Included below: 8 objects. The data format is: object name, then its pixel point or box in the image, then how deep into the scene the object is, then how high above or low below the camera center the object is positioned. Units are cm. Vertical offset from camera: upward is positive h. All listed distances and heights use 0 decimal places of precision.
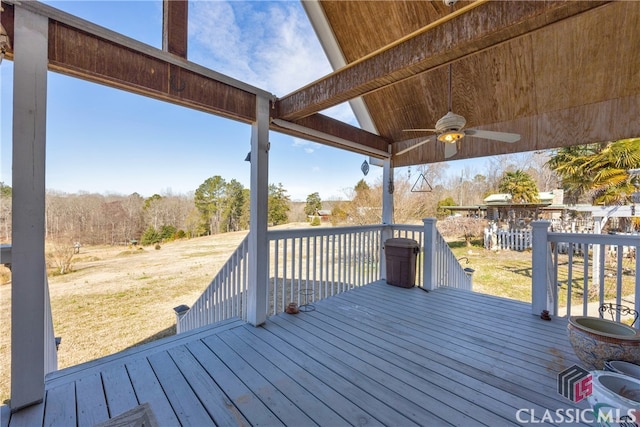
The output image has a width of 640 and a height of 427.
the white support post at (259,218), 276 -4
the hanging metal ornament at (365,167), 428 +82
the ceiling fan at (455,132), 262 +91
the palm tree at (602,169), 708 +142
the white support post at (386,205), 464 +18
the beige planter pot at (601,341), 177 -95
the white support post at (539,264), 298 -60
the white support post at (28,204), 156 +7
